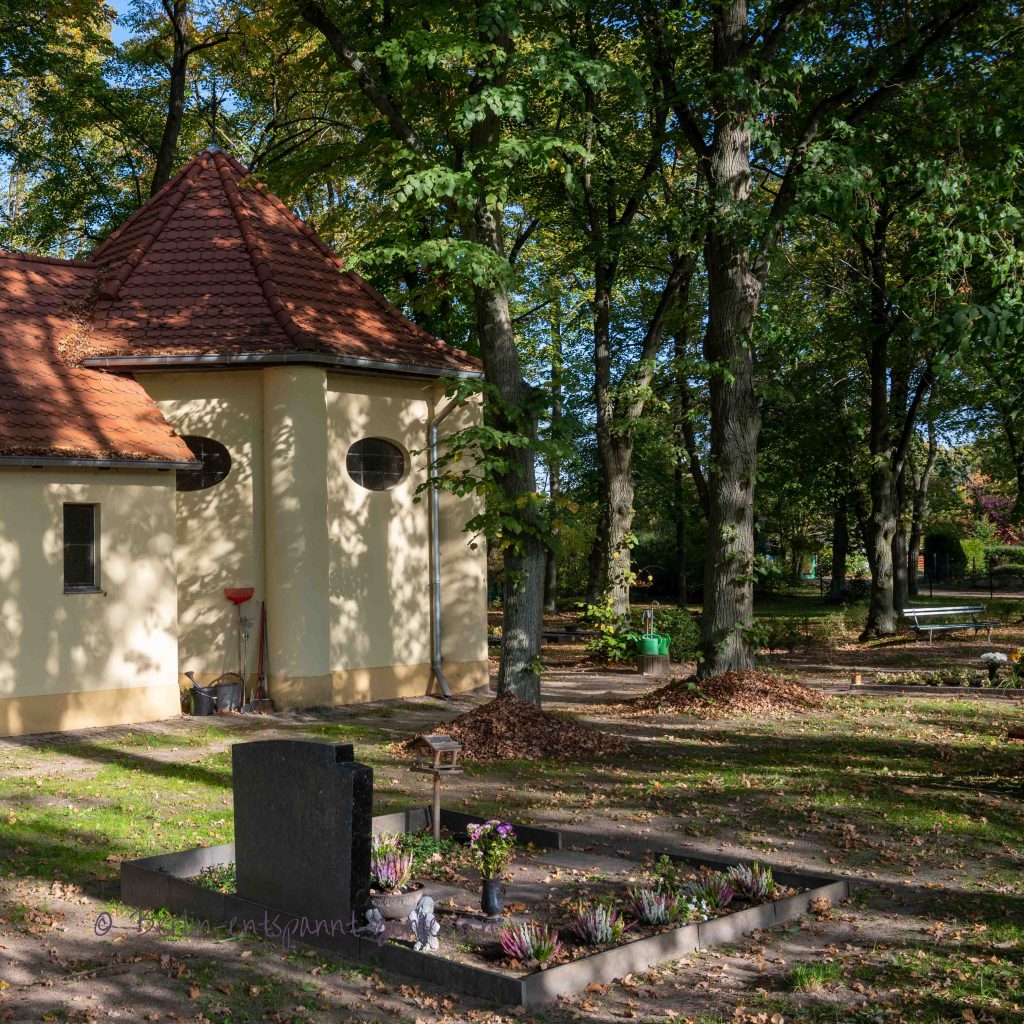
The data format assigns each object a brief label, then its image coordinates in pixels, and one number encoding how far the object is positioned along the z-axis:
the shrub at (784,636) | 28.44
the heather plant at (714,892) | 7.31
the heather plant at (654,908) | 7.00
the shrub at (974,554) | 55.50
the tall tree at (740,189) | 16.69
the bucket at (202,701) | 16.67
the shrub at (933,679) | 19.11
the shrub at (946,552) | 55.66
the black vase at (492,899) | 7.22
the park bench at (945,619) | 25.22
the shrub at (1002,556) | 45.94
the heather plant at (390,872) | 7.51
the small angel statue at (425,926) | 6.56
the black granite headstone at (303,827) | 6.79
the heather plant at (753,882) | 7.48
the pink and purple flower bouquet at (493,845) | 7.37
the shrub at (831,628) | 28.86
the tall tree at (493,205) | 13.35
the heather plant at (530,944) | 6.32
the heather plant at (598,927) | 6.66
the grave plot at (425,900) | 6.35
